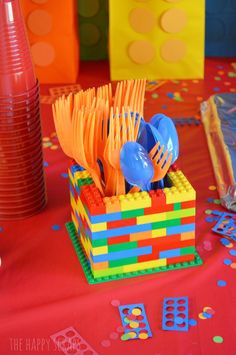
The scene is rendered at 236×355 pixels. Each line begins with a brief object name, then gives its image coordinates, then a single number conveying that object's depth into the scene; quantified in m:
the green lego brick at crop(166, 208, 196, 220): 0.91
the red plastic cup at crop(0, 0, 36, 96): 0.94
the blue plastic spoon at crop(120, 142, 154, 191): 0.87
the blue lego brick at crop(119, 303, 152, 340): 0.84
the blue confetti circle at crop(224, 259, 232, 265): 0.94
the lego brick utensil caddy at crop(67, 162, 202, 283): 0.89
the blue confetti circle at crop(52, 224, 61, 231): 1.01
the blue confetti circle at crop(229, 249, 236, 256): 0.95
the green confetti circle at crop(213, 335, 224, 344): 0.83
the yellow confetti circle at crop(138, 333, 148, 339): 0.84
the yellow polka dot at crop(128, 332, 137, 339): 0.84
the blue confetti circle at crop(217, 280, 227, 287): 0.91
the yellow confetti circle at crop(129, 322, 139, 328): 0.85
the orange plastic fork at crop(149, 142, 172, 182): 0.89
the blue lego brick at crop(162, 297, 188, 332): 0.85
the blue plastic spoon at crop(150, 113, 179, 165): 0.92
